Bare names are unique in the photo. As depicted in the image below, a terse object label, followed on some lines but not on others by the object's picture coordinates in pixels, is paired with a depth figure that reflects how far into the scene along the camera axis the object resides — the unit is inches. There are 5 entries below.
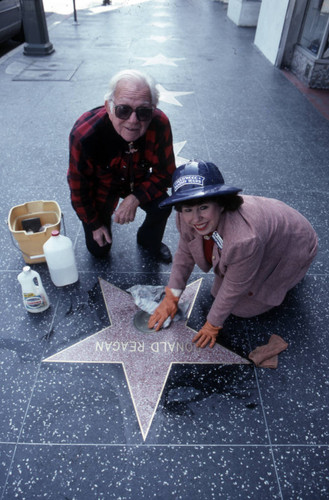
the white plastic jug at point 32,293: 82.3
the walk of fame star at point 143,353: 74.2
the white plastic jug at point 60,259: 89.3
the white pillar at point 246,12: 379.2
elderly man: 72.7
